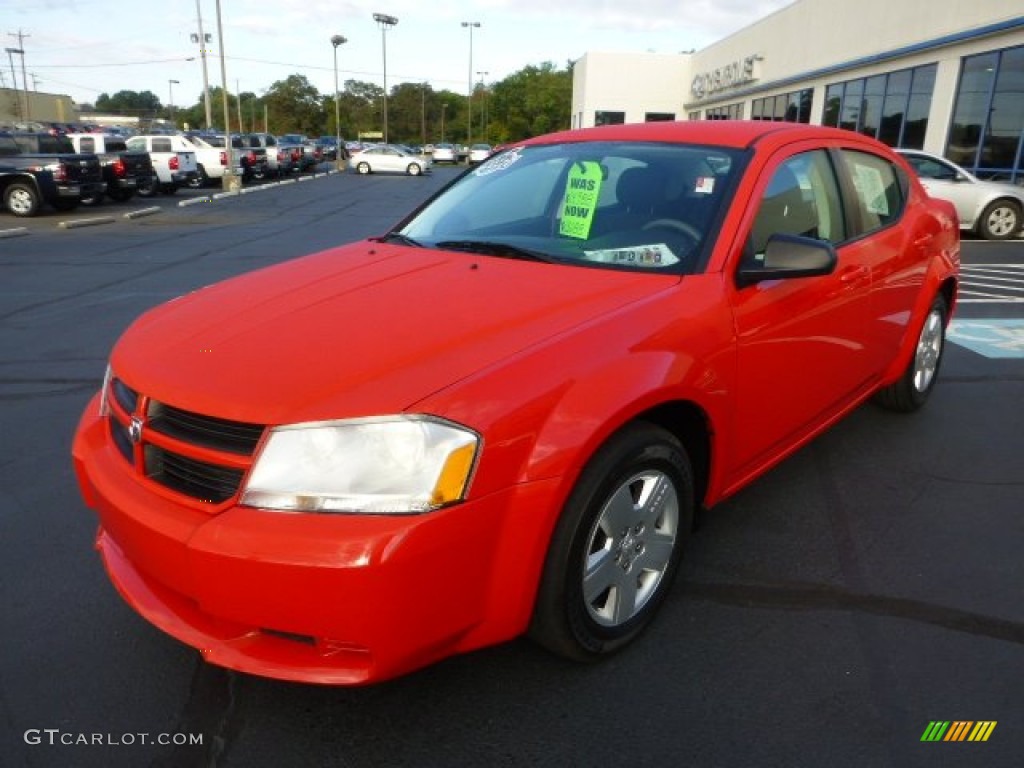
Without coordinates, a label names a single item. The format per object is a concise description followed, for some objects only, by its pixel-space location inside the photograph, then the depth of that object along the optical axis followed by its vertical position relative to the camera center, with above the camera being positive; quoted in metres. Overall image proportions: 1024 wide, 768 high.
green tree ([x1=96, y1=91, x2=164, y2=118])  149.62 +5.90
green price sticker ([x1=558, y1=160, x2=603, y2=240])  3.15 -0.20
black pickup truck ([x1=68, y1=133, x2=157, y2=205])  19.36 -0.96
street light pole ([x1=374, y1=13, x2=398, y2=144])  61.06 +8.85
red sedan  1.93 -0.71
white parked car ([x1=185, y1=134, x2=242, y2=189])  28.59 -0.88
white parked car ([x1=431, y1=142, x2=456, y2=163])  59.88 -0.89
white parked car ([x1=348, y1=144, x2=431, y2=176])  41.28 -1.09
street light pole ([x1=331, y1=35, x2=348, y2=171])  51.81 +6.17
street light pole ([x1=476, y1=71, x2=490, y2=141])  98.72 +2.99
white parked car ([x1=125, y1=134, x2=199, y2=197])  23.91 -0.76
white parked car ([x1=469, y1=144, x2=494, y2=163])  59.25 -0.62
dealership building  16.20 +2.16
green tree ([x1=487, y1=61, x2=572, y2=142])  86.62 +4.36
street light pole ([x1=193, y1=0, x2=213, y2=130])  27.21 +2.93
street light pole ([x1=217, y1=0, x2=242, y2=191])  26.31 -1.04
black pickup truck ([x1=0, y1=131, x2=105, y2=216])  17.00 -0.91
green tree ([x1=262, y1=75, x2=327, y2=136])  100.00 +3.62
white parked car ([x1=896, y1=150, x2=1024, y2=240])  13.10 -0.62
